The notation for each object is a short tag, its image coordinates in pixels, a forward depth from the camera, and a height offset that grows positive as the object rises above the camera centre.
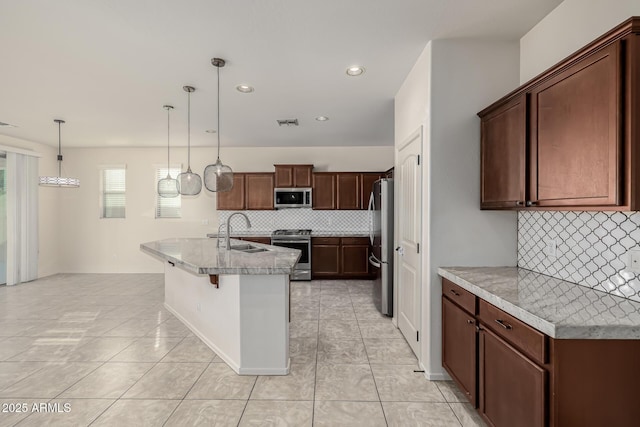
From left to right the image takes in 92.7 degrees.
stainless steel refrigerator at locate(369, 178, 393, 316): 3.65 -0.37
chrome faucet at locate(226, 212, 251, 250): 3.50 -0.33
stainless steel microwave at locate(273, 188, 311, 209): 6.07 +0.27
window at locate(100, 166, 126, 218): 6.53 +0.39
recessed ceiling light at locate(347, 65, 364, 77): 2.86 +1.35
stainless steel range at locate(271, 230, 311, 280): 5.77 -0.65
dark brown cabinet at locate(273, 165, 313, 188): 6.07 +0.69
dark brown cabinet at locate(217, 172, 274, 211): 6.14 +0.36
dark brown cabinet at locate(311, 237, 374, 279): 5.89 -0.89
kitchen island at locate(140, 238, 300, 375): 2.48 -0.82
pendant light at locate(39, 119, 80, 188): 4.26 +0.41
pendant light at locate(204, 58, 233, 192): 3.04 +0.34
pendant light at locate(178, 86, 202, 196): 3.52 +0.33
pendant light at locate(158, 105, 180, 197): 3.74 +0.28
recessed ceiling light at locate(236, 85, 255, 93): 3.30 +1.34
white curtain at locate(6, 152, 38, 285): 5.39 -0.14
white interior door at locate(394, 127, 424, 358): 2.68 -0.24
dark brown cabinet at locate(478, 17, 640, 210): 1.30 +0.41
